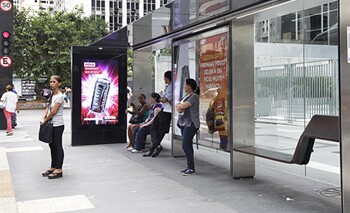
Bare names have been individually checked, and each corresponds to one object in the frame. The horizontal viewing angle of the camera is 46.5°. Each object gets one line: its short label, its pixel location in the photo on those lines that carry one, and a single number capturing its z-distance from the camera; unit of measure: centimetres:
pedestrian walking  1398
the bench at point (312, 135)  526
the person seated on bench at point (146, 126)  941
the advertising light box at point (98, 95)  1084
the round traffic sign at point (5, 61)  1573
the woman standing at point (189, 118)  711
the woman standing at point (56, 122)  697
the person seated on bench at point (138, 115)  1019
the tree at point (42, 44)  3077
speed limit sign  1591
